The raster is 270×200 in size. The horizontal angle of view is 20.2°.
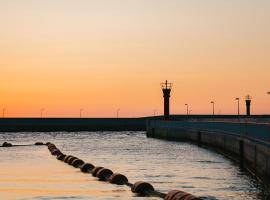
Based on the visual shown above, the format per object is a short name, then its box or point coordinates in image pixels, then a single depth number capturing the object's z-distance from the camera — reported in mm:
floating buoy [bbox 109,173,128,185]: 47109
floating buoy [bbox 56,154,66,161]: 73750
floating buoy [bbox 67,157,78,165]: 66931
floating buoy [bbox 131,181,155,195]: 41281
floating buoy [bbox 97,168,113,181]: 50375
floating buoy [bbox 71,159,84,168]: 63281
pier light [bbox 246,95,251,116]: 195625
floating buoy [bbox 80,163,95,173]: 57312
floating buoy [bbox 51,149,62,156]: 82838
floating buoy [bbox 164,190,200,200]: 32619
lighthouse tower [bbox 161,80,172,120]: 144125
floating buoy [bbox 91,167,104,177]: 52969
